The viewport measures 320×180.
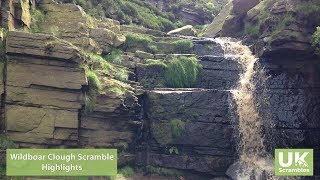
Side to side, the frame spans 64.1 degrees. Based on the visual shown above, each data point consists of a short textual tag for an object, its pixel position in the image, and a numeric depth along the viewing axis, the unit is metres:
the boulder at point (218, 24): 22.91
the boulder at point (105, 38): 16.30
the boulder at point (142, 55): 16.95
